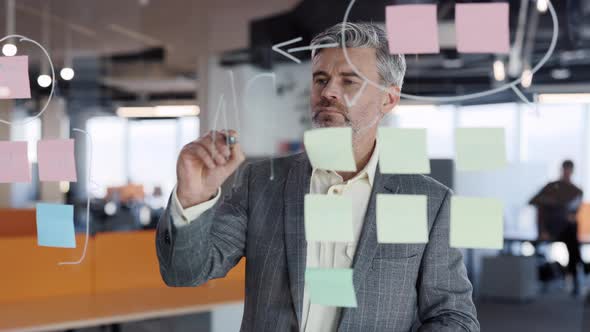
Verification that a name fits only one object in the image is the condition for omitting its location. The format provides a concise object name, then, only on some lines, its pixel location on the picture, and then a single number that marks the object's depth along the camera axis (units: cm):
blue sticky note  159
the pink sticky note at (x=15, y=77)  158
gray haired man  144
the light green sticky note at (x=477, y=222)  131
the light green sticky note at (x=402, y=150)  130
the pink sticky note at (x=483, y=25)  124
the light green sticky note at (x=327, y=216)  135
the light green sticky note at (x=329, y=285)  136
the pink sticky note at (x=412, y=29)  128
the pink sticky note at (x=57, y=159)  157
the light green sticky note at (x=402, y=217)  134
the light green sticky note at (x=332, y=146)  131
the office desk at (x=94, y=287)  275
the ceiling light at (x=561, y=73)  483
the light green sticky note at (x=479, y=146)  127
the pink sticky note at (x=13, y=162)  163
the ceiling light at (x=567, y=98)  515
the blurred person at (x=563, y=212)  516
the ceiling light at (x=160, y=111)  782
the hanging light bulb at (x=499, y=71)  495
